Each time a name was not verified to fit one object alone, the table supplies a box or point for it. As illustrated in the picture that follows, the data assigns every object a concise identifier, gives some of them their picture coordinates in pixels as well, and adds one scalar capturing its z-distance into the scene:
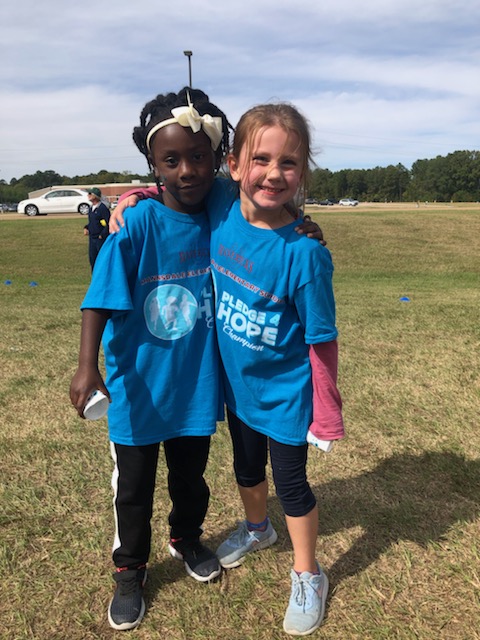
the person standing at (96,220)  9.23
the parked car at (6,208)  60.34
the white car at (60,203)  24.39
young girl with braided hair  1.71
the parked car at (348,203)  62.75
